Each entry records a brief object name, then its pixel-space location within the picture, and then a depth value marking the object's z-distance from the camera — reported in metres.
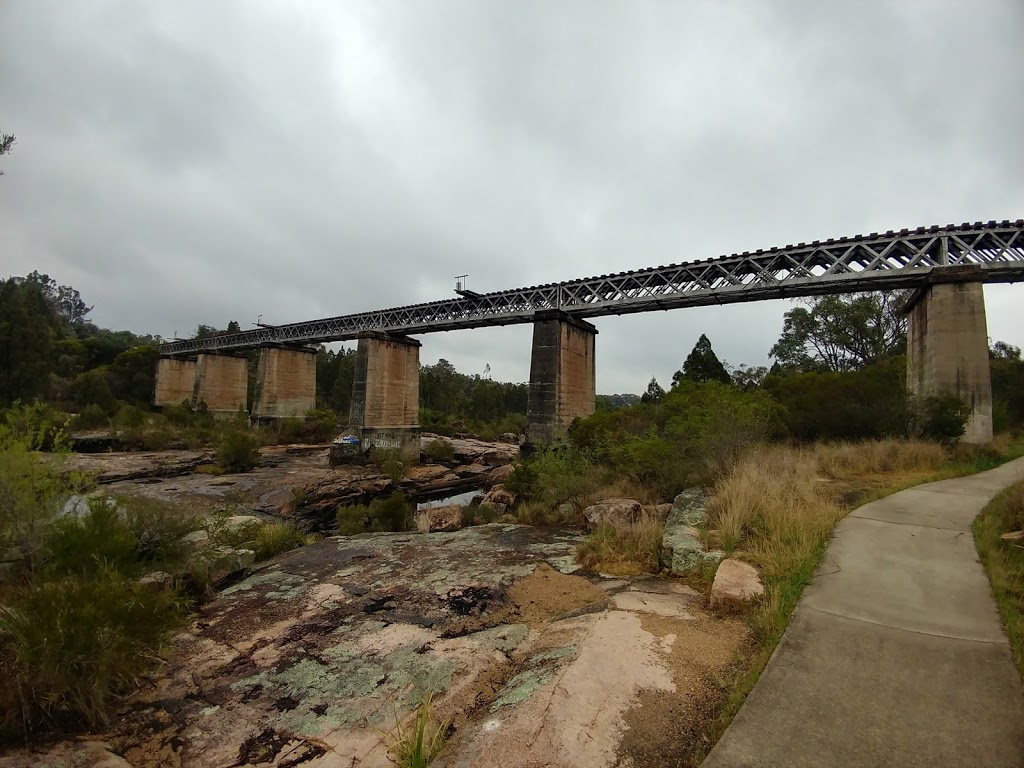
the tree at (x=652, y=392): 37.75
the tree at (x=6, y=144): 7.82
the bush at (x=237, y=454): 23.47
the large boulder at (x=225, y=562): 5.14
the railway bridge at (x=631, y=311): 12.47
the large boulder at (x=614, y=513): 6.60
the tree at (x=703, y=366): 31.53
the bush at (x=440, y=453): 29.64
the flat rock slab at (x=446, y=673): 2.28
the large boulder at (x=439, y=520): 9.65
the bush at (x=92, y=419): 32.38
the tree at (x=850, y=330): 30.84
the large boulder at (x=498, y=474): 21.47
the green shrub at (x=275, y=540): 6.74
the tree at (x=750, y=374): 40.44
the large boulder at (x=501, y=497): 12.50
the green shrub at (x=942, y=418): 11.20
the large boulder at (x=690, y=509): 5.70
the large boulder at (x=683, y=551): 4.52
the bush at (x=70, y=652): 2.54
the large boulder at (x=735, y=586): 3.55
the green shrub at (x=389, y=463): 22.03
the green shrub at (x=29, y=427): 4.62
